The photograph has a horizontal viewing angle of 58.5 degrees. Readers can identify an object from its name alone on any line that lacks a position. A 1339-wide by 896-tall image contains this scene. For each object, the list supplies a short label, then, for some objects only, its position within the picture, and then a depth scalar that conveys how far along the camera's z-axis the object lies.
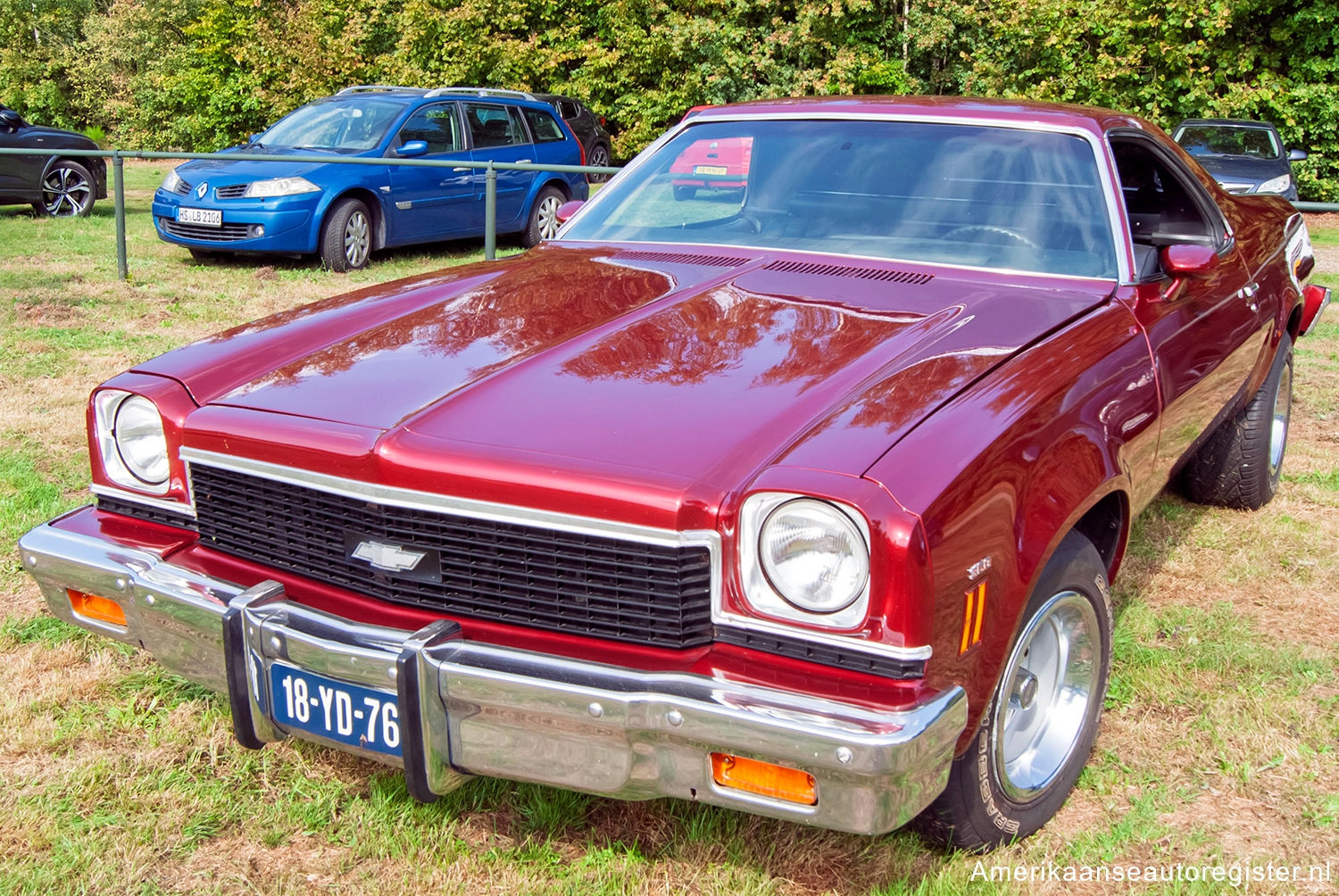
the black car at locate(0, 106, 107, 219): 12.64
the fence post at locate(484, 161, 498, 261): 8.67
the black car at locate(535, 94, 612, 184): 16.30
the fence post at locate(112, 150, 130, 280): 8.98
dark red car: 2.06
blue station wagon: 9.67
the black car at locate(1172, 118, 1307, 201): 13.49
